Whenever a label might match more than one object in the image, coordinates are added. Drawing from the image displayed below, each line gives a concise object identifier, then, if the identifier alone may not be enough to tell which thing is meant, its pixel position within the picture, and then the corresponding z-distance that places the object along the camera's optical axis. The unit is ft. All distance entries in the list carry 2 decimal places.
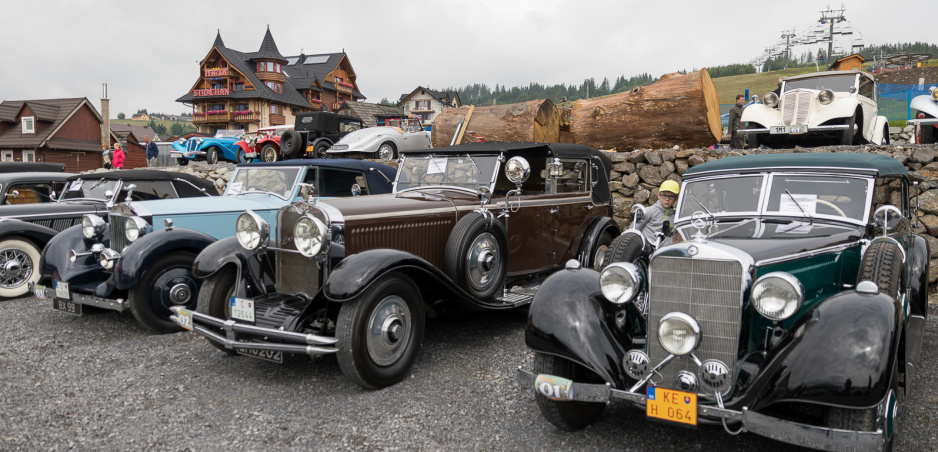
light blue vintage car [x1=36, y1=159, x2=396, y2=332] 18.26
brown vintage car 13.32
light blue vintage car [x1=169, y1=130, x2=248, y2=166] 54.49
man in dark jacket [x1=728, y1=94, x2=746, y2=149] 37.99
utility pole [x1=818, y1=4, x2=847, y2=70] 180.12
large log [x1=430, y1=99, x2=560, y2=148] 35.83
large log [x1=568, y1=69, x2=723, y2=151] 30.68
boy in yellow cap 19.77
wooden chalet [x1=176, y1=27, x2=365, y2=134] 137.08
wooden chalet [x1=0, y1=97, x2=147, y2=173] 110.73
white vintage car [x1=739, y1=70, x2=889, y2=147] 29.04
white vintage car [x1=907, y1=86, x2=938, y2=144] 29.58
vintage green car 8.50
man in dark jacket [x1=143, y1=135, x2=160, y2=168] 67.41
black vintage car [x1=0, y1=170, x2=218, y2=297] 24.25
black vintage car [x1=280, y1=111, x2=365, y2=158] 50.02
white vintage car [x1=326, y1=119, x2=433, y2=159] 47.32
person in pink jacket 55.98
